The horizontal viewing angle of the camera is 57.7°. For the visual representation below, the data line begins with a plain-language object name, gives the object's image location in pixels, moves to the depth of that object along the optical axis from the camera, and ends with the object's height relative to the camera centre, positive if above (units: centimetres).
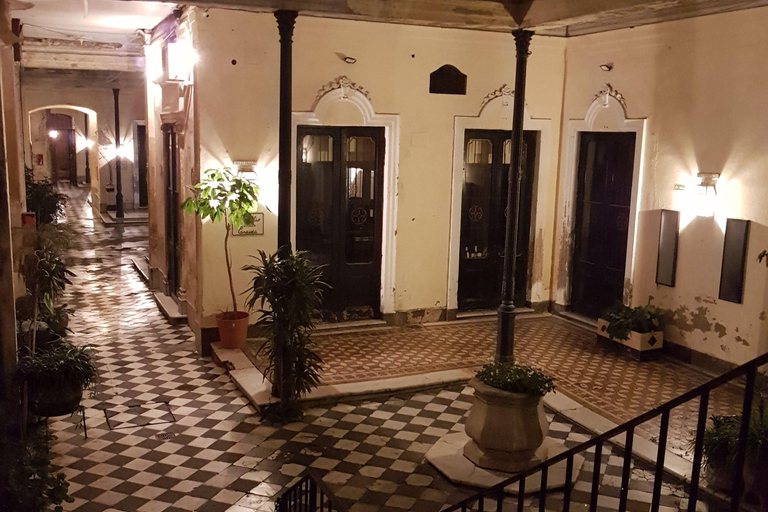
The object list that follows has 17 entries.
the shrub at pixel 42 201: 1283 -78
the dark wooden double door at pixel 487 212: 971 -60
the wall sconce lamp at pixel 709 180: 759 -6
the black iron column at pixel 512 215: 695 -46
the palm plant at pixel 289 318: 632 -139
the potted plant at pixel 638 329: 818 -185
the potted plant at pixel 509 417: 532 -190
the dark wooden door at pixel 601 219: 904 -64
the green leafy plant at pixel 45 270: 643 -103
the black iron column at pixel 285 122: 637 +39
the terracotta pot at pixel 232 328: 812 -190
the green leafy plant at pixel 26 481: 404 -192
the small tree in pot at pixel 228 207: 783 -50
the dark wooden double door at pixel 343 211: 890 -58
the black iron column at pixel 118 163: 1919 -7
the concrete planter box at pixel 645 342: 816 -198
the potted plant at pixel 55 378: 556 -176
